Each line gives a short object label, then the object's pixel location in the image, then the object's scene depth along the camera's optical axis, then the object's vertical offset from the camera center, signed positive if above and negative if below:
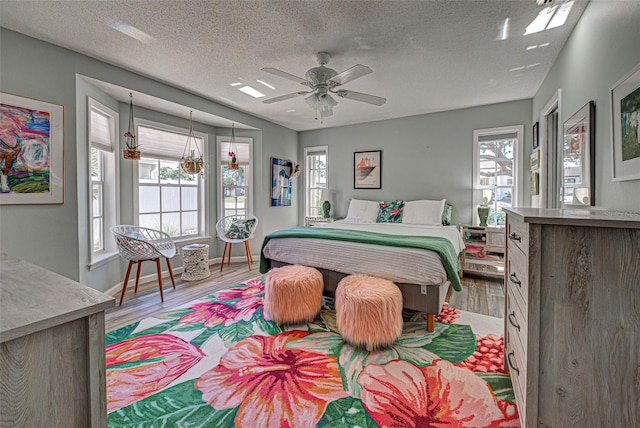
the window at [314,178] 5.90 +0.67
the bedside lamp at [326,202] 5.46 +0.15
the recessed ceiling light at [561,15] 2.03 +1.46
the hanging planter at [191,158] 3.85 +0.73
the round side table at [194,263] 3.98 -0.74
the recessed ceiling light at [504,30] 2.21 +1.47
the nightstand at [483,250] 3.88 -0.57
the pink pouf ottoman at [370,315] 2.12 -0.80
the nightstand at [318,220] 5.37 -0.20
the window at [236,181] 4.91 +0.50
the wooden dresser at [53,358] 0.66 -0.37
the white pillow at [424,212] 4.27 -0.04
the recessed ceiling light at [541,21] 2.09 +1.47
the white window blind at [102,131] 3.19 +0.93
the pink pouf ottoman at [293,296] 2.51 -0.77
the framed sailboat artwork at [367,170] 5.22 +0.75
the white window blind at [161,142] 3.91 +0.98
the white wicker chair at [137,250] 3.06 -0.44
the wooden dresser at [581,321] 1.07 -0.44
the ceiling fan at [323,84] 2.52 +1.18
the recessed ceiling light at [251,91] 3.61 +1.55
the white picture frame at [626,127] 1.40 +0.44
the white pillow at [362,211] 4.80 -0.02
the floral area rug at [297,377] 1.55 -1.10
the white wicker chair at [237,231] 4.57 -0.34
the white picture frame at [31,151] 2.35 +0.51
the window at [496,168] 4.17 +0.62
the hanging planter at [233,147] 4.80 +1.10
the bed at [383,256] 2.36 -0.43
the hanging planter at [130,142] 3.23 +0.88
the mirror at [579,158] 1.96 +0.39
